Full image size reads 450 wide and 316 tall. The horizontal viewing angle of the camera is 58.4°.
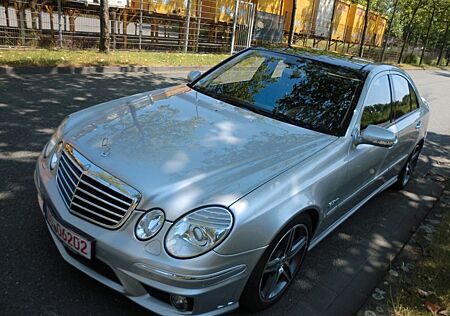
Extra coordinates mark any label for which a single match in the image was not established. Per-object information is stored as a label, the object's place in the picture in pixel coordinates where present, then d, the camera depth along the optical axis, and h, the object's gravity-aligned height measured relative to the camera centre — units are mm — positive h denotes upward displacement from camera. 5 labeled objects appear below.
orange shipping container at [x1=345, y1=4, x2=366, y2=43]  30078 +501
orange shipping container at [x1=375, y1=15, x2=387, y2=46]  35750 +294
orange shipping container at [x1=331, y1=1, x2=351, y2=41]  27858 +596
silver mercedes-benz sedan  2152 -939
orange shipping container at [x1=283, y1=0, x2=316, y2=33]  21719 +553
